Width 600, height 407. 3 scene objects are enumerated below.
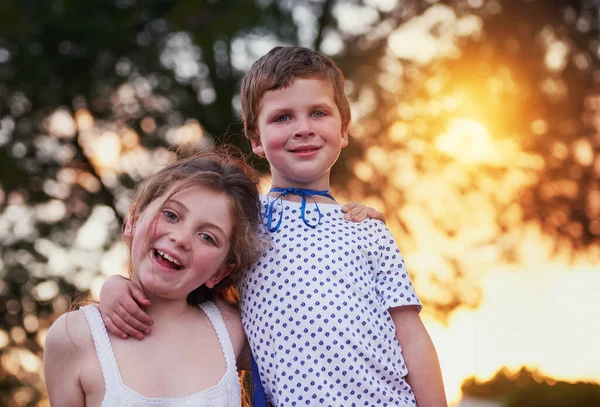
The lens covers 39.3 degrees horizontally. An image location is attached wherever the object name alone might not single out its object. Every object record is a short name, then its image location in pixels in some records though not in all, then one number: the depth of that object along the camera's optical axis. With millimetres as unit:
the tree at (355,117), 10102
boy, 2697
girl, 2564
